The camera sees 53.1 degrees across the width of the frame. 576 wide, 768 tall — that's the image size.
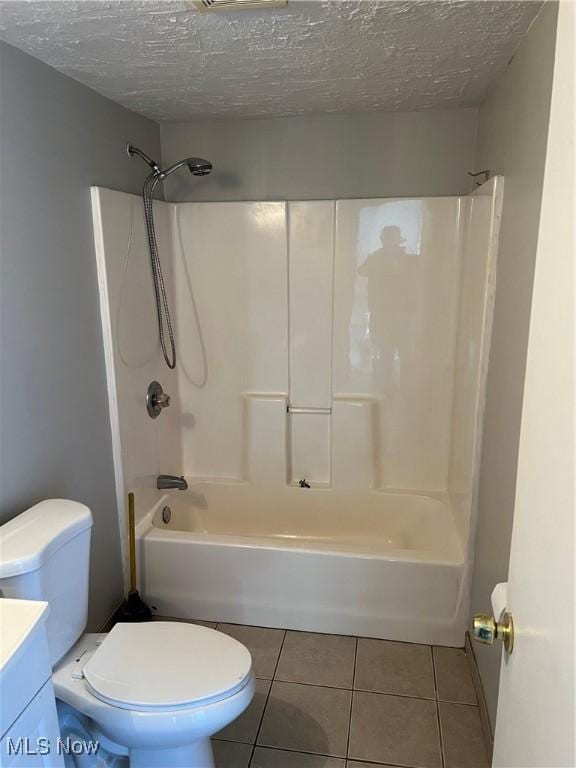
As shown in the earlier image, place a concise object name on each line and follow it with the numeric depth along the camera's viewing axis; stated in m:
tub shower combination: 2.37
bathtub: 2.34
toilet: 1.53
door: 0.71
